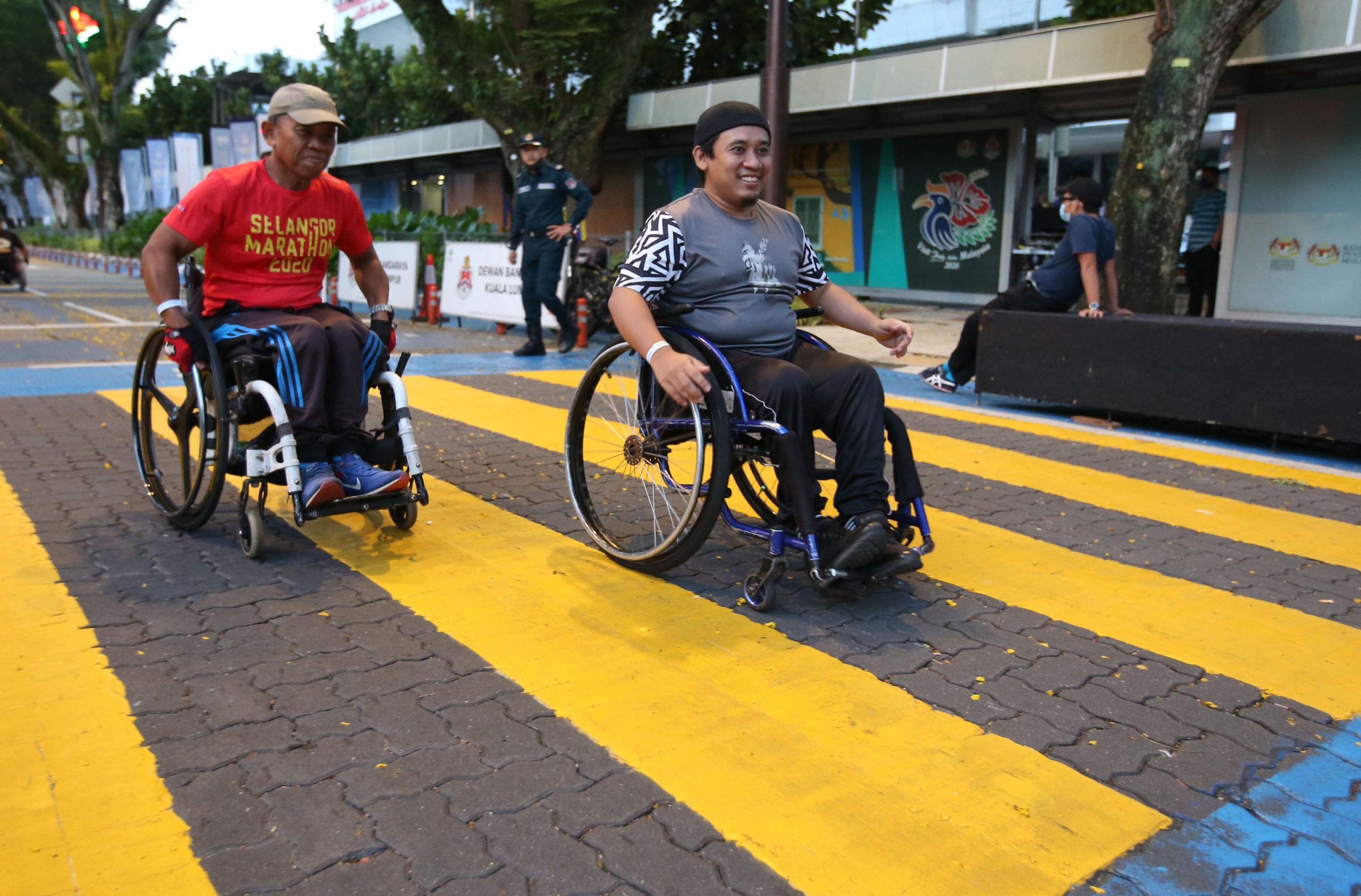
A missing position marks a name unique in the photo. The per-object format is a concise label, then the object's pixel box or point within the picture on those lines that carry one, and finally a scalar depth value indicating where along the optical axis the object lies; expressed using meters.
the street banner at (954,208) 17.70
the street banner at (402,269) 14.48
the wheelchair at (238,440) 3.81
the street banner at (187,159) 31.48
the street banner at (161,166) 33.09
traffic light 15.02
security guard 10.77
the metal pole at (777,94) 11.12
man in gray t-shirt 3.37
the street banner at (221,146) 27.13
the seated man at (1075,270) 7.77
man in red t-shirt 3.92
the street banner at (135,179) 37.19
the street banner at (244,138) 24.09
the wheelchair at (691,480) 3.40
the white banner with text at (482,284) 12.70
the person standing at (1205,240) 14.09
